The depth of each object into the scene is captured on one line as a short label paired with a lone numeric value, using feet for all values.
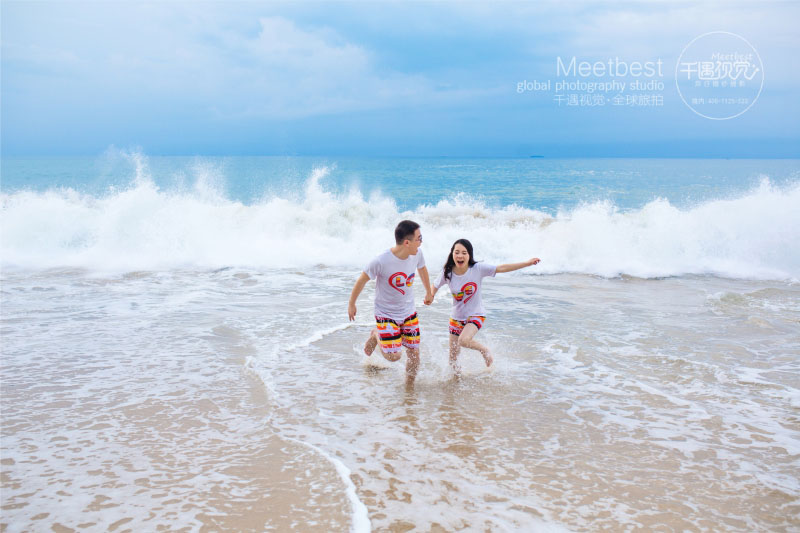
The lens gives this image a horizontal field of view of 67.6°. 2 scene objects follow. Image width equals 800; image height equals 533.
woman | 19.34
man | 18.57
